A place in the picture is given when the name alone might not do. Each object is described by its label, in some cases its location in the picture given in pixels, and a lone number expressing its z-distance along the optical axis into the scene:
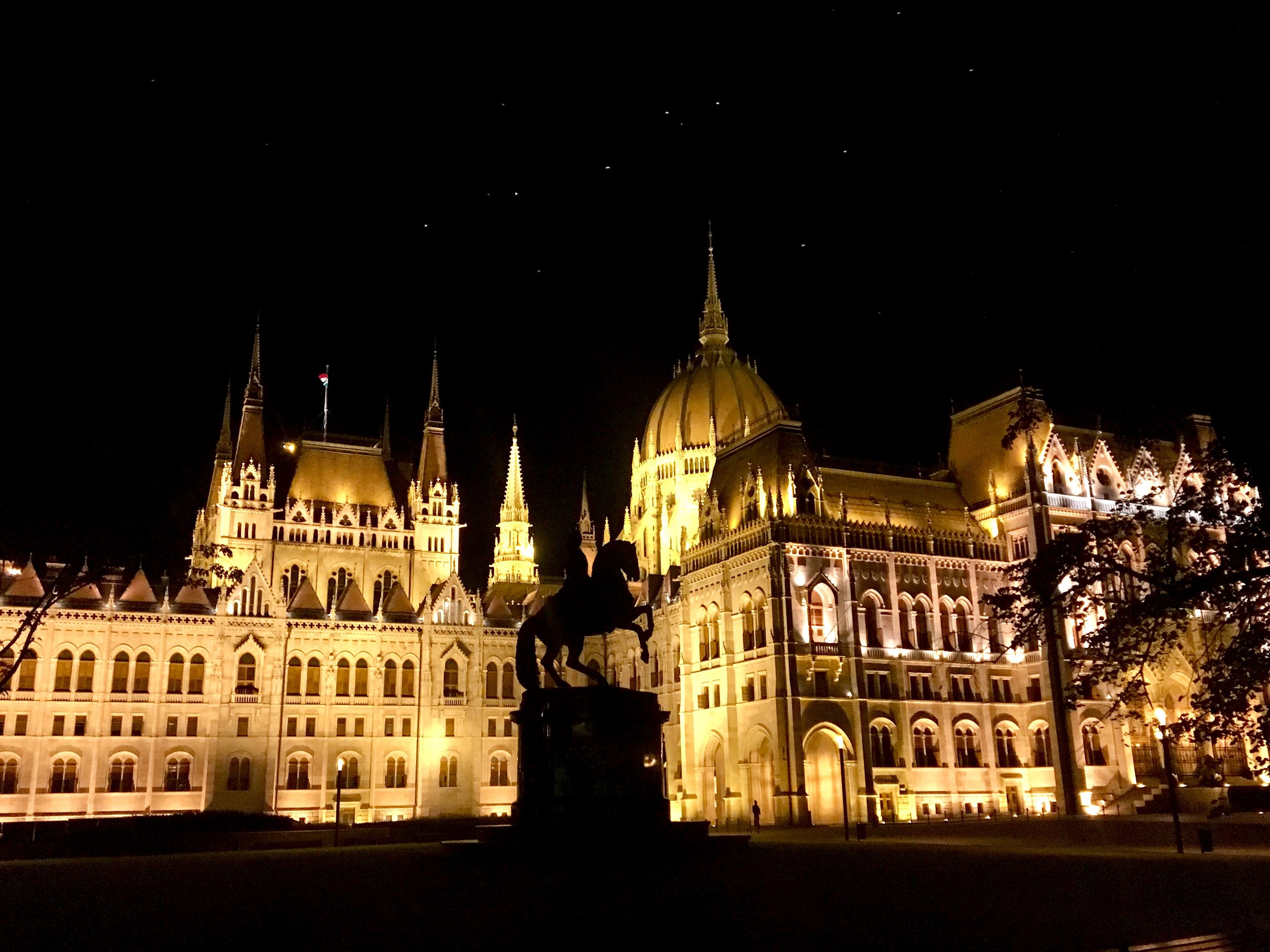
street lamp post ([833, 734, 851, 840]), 41.72
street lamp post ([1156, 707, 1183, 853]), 33.44
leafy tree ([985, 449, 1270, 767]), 25.67
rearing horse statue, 28.25
